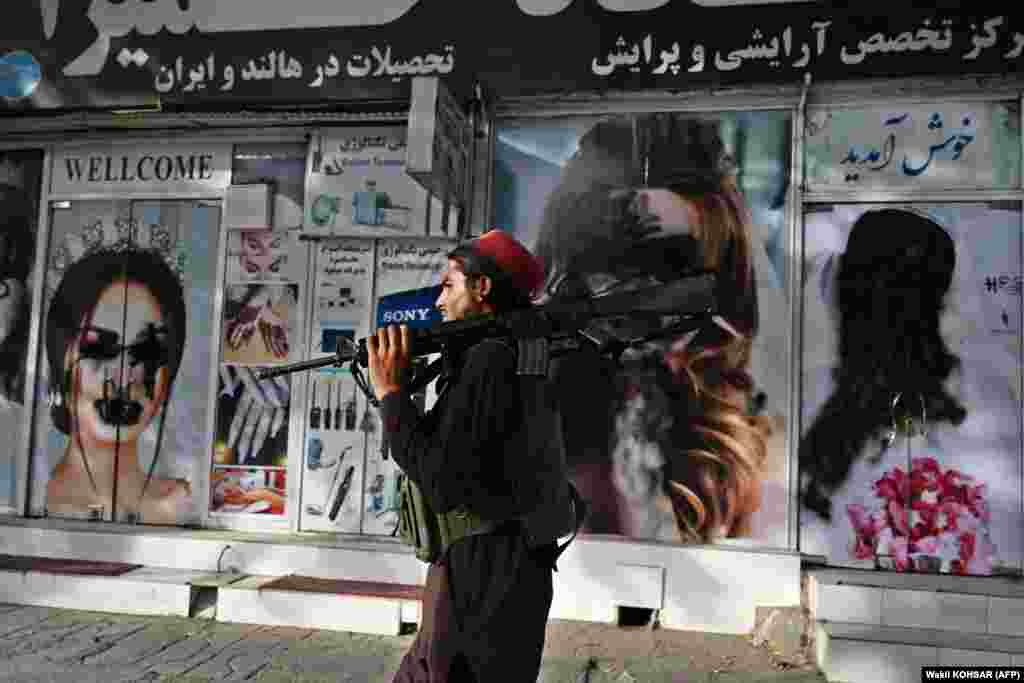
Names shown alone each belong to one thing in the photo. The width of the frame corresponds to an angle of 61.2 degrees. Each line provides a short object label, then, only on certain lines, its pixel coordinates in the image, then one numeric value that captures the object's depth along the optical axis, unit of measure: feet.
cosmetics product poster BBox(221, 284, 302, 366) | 20.42
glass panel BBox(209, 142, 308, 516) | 20.27
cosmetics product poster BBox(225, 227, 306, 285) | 20.49
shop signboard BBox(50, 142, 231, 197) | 21.27
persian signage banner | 17.65
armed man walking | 6.52
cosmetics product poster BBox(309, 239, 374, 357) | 20.07
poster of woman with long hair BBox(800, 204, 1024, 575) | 17.19
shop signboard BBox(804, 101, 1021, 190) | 17.65
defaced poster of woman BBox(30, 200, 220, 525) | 20.93
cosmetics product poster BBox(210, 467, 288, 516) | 20.17
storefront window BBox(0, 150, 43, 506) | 21.88
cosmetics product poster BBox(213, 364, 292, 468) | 20.27
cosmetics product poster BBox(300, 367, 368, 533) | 19.65
